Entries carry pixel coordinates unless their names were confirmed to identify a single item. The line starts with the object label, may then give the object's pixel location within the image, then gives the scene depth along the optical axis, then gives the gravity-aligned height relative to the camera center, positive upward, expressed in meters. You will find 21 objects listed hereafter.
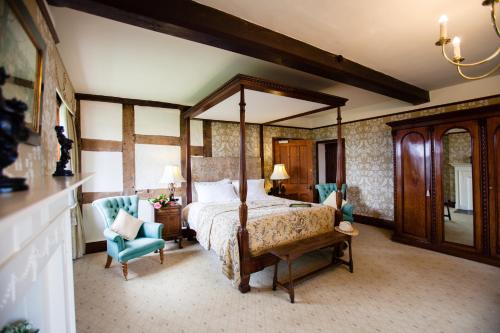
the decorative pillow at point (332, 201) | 3.83 -0.61
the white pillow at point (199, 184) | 4.46 -0.31
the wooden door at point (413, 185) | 3.72 -0.35
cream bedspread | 2.72 -0.79
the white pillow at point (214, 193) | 4.23 -0.47
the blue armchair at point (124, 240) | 2.89 -0.94
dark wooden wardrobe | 3.14 -0.29
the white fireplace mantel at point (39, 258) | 0.64 -0.35
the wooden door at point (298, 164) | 5.67 +0.05
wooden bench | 2.49 -0.96
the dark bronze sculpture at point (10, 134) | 0.65 +0.11
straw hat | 3.20 -0.91
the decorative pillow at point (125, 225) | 3.10 -0.78
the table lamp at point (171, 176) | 4.07 -0.13
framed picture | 0.96 +0.56
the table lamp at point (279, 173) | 5.36 -0.16
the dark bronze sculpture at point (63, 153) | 1.69 +0.13
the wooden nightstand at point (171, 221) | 3.90 -0.91
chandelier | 1.43 +0.81
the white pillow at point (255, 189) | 4.58 -0.46
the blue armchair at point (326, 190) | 5.19 -0.55
